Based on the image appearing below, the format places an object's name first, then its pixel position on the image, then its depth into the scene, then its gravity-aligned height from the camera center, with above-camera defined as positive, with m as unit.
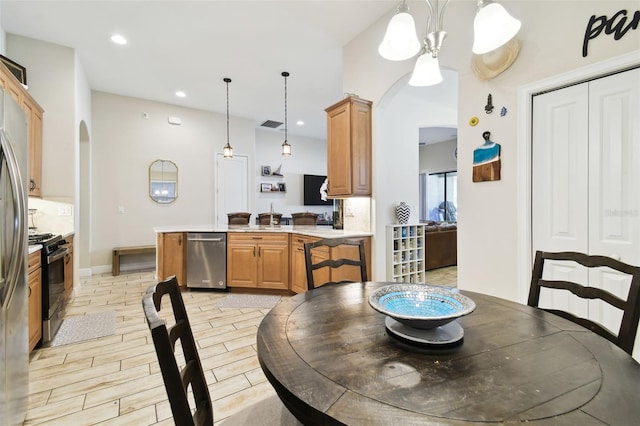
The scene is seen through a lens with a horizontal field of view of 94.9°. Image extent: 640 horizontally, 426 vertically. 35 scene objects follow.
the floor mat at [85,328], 2.76 -1.17
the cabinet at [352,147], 3.55 +0.80
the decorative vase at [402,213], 3.99 -0.02
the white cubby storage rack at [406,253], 3.85 -0.58
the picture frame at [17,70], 3.32 +1.68
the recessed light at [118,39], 3.78 +2.28
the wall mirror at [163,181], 5.96 +0.66
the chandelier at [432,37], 1.25 +0.82
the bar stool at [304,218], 5.33 -0.10
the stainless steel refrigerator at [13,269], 1.41 -0.28
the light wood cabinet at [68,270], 3.41 -0.69
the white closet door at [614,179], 1.72 +0.19
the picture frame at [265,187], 7.86 +0.69
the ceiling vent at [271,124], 7.37 +2.28
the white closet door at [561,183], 1.94 +0.20
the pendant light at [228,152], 5.19 +1.09
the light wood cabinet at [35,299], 2.36 -0.71
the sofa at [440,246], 5.64 -0.68
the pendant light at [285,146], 4.80 +1.15
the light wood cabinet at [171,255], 4.29 -0.61
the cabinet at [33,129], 2.95 +1.01
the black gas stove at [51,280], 2.59 -0.62
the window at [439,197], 9.29 +0.49
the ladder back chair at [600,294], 1.12 -0.35
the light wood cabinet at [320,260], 3.42 -0.65
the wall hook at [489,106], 2.36 +0.85
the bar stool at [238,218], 5.36 -0.11
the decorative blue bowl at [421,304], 0.97 -0.36
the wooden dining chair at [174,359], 0.70 -0.41
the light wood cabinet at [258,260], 4.13 -0.67
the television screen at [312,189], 8.56 +0.68
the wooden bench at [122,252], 5.26 -0.71
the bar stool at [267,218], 5.71 -0.11
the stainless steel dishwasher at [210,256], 4.29 -0.63
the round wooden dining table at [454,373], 0.65 -0.44
